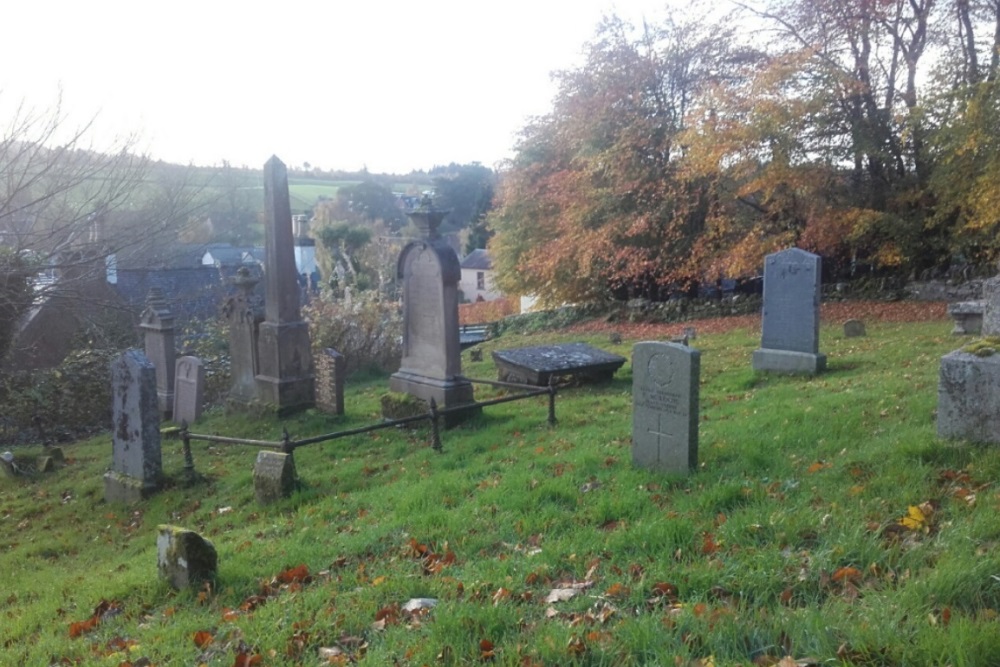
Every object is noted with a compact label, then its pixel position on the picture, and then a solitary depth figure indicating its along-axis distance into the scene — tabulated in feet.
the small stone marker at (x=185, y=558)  18.48
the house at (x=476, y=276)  206.88
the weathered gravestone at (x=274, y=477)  26.27
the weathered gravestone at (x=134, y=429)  30.07
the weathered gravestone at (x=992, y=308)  27.09
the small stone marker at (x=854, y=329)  51.24
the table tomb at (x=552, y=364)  41.37
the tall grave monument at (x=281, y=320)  41.11
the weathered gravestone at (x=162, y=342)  47.16
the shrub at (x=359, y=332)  60.85
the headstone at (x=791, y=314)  38.17
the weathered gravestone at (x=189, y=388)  43.39
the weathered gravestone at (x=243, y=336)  42.93
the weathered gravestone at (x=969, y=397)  18.99
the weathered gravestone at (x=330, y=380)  39.49
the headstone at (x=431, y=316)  35.50
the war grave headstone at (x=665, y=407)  21.93
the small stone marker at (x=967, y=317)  44.34
